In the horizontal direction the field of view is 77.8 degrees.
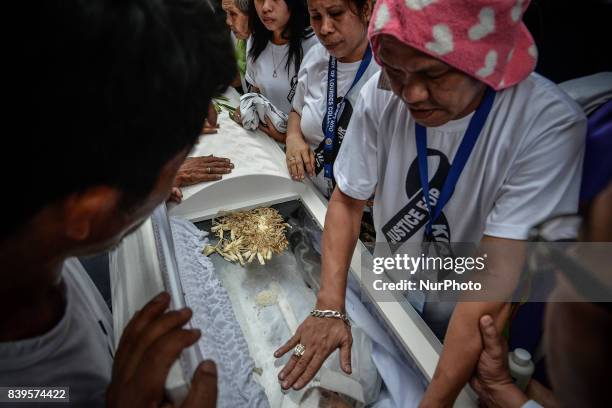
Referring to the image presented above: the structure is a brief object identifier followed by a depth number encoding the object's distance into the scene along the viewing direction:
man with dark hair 0.45
